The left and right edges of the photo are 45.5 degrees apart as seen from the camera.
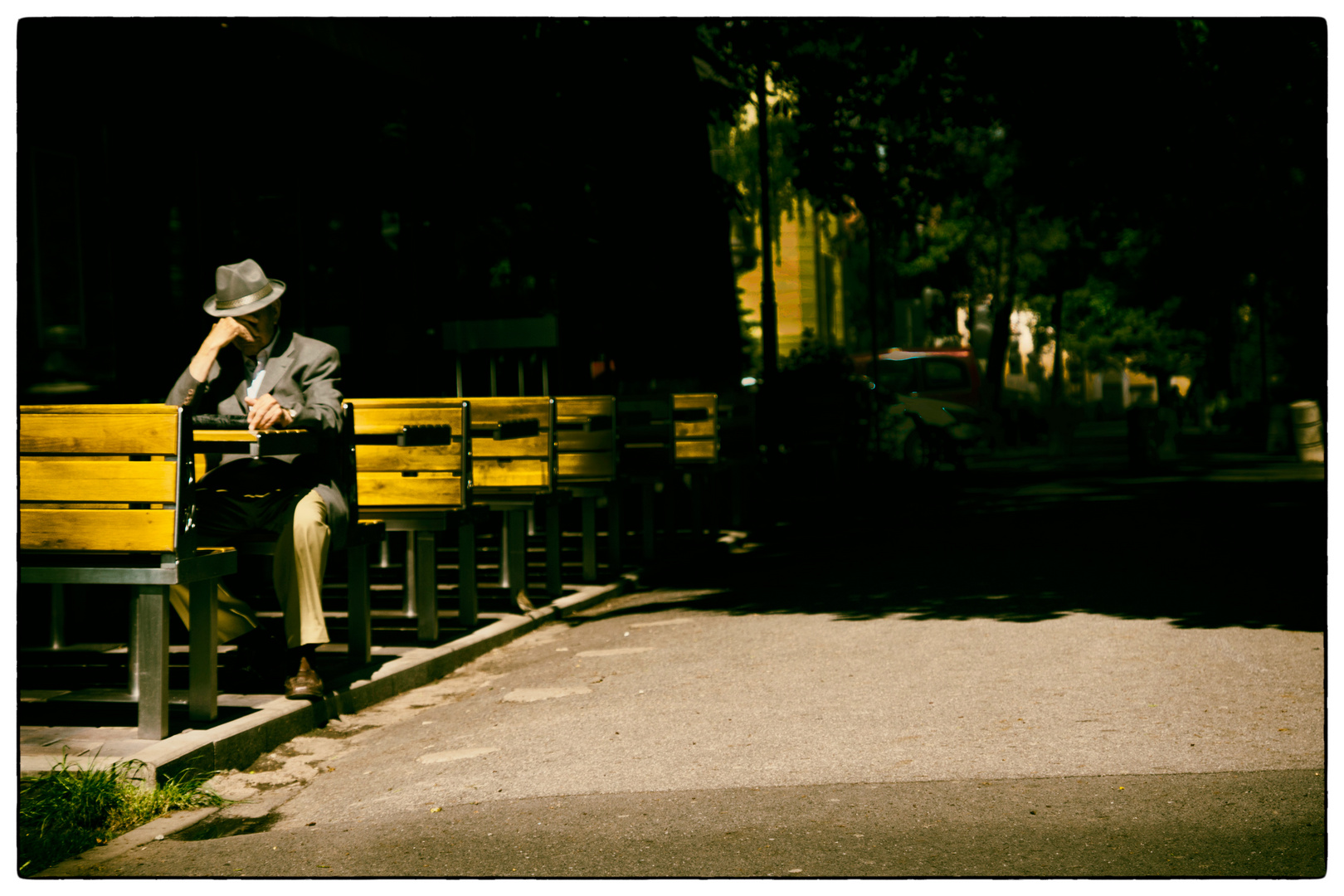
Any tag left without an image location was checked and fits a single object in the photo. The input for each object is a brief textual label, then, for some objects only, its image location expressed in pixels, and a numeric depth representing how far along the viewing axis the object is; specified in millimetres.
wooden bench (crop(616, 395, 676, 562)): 12195
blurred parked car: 22547
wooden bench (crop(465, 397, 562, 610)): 8945
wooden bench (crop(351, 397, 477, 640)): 7547
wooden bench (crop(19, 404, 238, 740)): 5246
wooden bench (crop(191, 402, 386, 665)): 5820
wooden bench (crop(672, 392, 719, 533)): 12836
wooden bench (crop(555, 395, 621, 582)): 9898
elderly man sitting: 6098
